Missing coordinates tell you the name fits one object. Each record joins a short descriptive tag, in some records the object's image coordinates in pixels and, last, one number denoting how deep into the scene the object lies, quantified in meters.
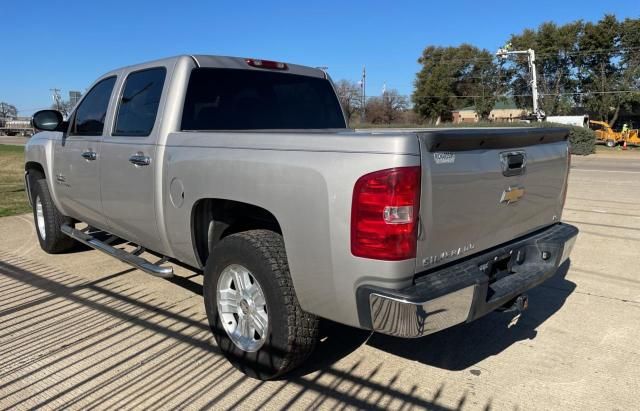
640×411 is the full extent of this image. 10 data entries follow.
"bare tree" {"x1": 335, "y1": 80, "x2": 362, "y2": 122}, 61.84
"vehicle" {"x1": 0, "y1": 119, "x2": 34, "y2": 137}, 69.94
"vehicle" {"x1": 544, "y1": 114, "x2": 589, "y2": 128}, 41.16
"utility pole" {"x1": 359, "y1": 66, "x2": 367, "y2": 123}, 59.28
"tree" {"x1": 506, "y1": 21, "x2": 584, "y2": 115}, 49.53
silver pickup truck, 2.44
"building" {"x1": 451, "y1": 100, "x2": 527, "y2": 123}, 61.26
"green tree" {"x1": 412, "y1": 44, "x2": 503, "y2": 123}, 59.75
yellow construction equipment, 35.69
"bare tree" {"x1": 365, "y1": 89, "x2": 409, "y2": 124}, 66.25
